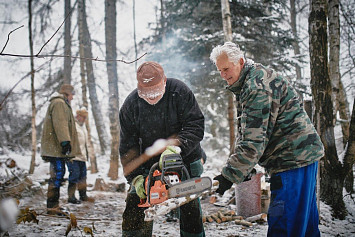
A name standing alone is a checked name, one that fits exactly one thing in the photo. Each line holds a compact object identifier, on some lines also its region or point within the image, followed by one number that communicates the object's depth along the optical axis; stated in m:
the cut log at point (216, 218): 3.86
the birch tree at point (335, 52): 4.68
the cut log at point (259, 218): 3.71
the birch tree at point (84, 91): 8.34
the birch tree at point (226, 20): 6.07
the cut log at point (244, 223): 3.62
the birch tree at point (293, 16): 11.96
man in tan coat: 4.21
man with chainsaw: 2.40
